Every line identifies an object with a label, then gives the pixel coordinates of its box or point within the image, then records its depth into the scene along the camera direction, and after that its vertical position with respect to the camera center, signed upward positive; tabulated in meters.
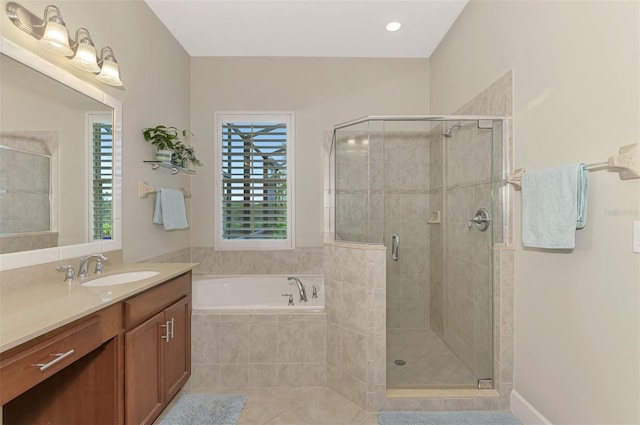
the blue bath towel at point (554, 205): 1.30 +0.04
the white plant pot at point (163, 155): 2.42 +0.48
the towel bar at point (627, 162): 1.09 +0.20
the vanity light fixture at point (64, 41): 1.39 +0.89
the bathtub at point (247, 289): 2.92 -0.76
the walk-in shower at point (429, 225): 2.02 -0.08
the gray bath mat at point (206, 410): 1.82 -1.26
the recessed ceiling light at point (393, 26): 2.61 +1.66
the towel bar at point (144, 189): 2.31 +0.19
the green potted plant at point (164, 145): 2.40 +0.58
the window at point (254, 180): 3.21 +0.36
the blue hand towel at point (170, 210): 2.48 +0.03
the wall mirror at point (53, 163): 1.35 +0.27
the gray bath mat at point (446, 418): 1.79 -1.25
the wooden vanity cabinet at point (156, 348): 1.45 -0.75
